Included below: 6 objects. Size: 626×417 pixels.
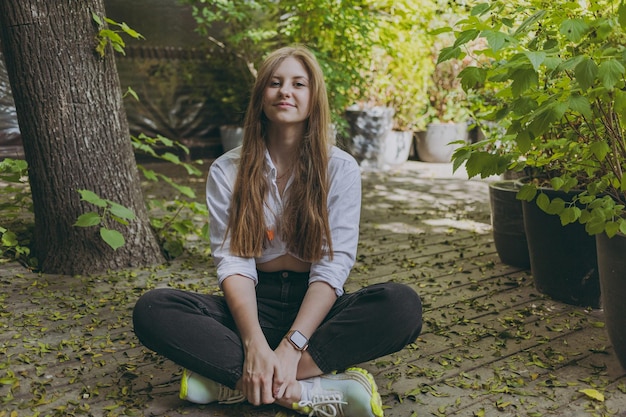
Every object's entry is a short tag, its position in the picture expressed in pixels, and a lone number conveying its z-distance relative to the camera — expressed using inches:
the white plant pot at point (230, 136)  283.1
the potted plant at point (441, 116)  290.4
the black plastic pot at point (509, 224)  133.7
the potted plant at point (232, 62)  270.4
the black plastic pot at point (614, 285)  84.4
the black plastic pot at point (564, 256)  112.2
